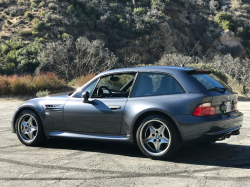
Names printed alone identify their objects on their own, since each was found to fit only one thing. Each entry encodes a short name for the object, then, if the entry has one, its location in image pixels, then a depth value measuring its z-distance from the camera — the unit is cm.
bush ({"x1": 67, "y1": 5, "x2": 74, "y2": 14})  4650
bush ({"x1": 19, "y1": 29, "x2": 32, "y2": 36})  4050
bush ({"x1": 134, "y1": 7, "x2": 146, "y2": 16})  5304
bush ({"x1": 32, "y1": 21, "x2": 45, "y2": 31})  4153
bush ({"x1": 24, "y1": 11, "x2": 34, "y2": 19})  4446
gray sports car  489
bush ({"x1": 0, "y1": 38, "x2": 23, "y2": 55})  3559
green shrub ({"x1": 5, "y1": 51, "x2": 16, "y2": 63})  3350
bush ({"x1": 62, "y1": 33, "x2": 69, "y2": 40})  3981
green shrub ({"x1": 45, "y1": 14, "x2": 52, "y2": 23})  4336
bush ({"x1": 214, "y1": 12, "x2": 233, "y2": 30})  5506
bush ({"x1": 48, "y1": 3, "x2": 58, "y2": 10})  4646
